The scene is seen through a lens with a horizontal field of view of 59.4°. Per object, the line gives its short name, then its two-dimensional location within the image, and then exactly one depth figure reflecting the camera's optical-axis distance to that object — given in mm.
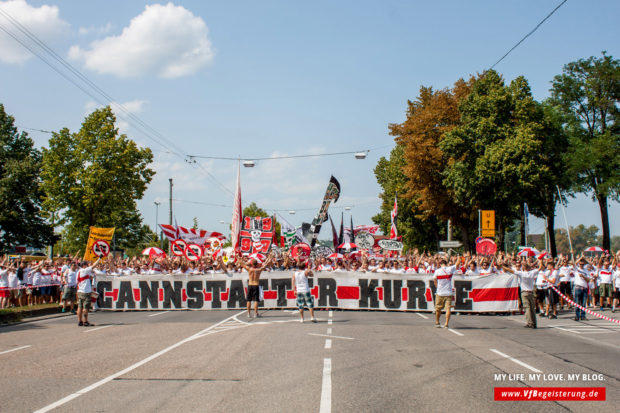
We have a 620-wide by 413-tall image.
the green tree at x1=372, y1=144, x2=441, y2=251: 53497
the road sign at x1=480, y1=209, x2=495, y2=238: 31438
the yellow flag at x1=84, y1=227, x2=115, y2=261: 25969
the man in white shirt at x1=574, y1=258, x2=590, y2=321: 18623
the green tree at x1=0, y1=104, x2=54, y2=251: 46719
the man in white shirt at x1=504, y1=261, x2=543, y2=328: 15695
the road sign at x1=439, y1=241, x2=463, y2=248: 30716
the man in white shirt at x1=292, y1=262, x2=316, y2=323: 16672
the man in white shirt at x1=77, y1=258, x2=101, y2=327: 16469
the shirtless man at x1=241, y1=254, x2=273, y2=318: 17703
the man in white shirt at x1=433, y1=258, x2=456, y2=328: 15336
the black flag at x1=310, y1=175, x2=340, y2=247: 30500
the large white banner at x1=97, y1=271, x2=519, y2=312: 20156
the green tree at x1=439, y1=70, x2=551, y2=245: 35531
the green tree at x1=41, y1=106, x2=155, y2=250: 36844
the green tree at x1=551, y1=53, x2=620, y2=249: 42562
